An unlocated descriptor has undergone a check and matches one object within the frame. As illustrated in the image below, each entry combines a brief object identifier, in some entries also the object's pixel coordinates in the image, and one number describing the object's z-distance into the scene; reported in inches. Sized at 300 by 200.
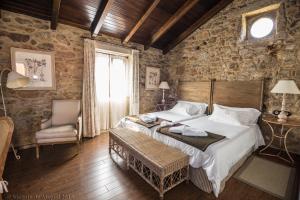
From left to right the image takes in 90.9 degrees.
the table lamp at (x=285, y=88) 96.0
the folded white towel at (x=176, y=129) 90.2
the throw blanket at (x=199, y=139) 74.2
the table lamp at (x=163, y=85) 184.9
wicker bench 66.7
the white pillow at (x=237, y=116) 112.9
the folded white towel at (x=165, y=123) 103.5
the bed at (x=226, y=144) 70.6
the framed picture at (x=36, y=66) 108.3
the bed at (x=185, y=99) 114.0
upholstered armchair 100.5
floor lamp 88.0
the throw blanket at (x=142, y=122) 104.9
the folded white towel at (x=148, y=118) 112.7
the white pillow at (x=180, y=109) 150.3
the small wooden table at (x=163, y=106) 190.4
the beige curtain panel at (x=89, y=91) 135.0
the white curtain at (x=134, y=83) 168.3
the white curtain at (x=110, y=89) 154.0
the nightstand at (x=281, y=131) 97.8
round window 122.4
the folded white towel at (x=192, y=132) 84.4
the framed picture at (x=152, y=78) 188.0
